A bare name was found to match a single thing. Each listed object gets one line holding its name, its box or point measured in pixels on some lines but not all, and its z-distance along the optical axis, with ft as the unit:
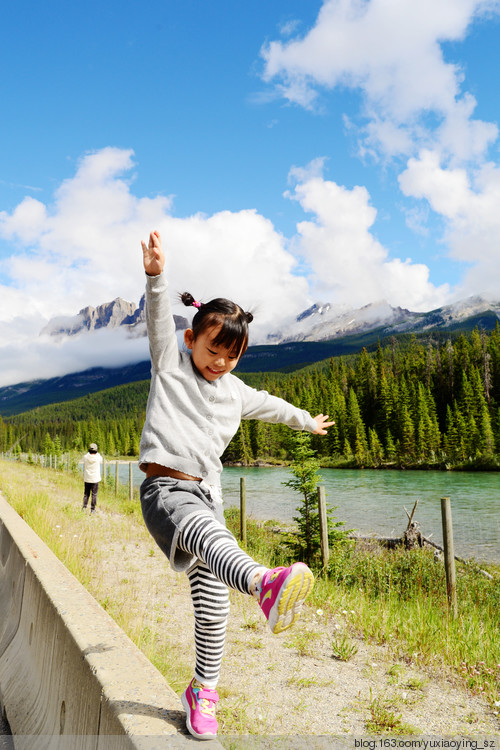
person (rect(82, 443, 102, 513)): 40.78
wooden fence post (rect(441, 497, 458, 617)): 22.24
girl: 6.27
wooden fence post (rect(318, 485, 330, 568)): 30.58
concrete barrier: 5.65
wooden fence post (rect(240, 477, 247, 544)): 34.72
